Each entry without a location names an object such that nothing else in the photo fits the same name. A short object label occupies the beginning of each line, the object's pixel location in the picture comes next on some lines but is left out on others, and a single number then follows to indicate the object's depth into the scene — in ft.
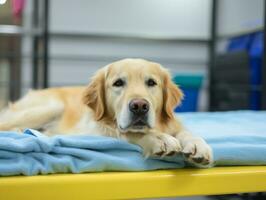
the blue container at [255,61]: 11.85
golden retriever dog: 3.99
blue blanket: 3.67
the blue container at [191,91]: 13.15
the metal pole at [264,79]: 10.77
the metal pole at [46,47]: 12.75
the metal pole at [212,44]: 14.45
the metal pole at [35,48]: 13.04
